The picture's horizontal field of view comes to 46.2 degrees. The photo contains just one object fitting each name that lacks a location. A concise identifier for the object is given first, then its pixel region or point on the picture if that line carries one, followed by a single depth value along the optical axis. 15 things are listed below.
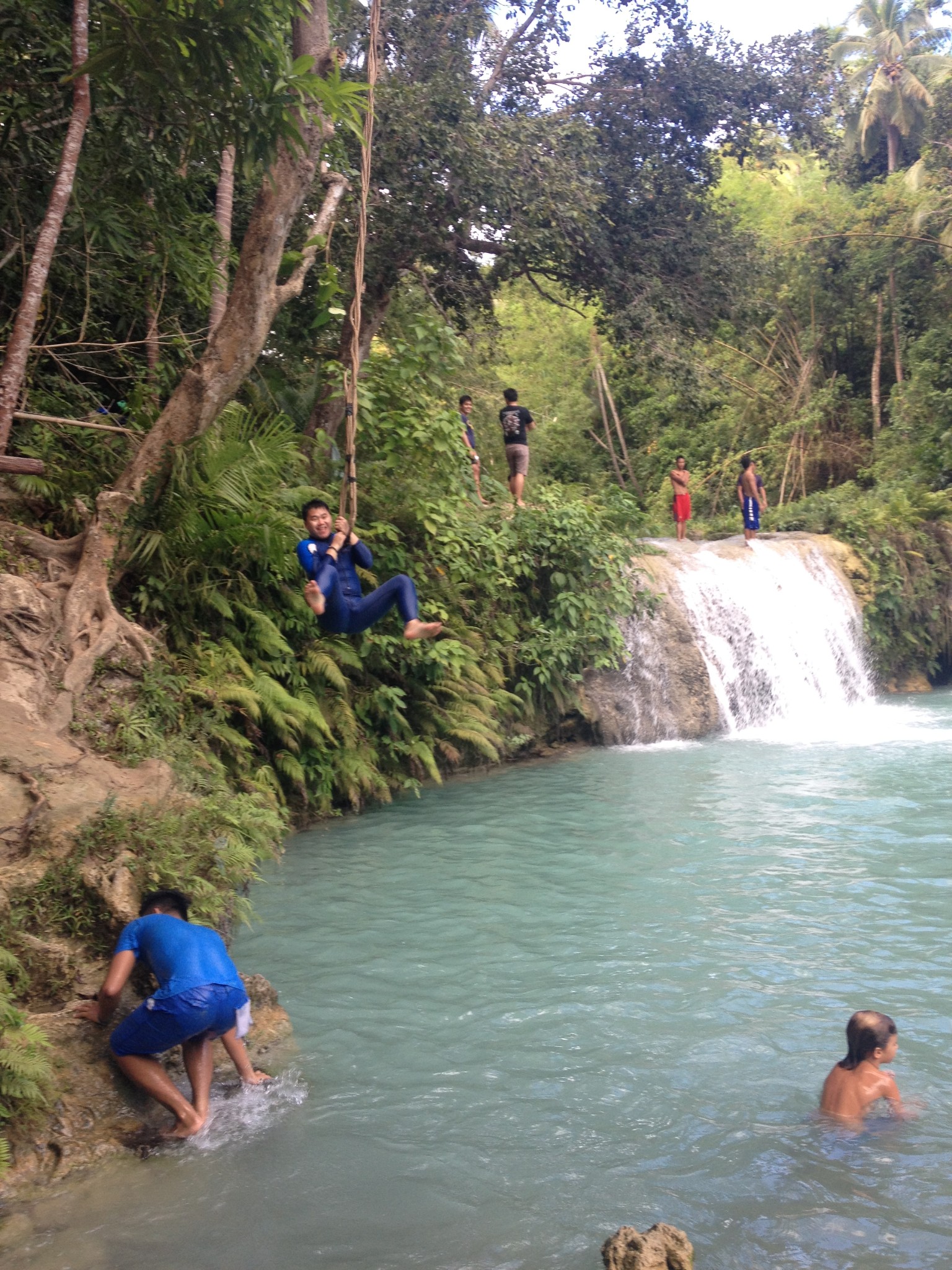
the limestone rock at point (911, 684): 19.87
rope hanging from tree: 7.89
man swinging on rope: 8.14
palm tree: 32.22
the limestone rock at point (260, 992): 6.00
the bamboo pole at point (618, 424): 32.09
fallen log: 7.38
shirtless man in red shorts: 18.92
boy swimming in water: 4.94
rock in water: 3.61
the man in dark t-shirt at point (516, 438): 15.29
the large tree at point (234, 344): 8.69
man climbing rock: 5.02
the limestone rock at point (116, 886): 5.80
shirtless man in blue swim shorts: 18.45
